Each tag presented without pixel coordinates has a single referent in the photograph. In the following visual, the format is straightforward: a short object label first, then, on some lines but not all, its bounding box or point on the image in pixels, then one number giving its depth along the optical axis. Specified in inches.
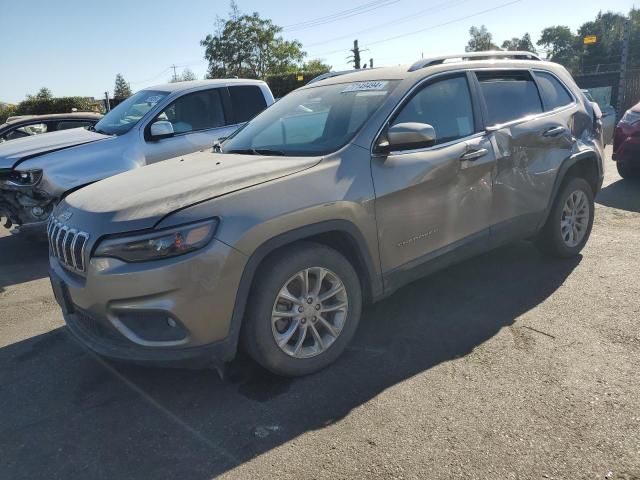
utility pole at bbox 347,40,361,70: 1398.9
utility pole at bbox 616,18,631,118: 607.2
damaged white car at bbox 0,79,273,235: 229.5
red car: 300.5
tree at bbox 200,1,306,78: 2049.7
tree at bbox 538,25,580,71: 3824.6
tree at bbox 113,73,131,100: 4164.9
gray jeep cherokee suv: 105.9
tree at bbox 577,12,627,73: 2042.3
